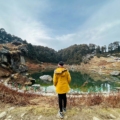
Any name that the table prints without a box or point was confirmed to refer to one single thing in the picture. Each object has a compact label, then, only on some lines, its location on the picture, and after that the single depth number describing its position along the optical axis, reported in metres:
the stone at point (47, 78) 19.29
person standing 2.84
